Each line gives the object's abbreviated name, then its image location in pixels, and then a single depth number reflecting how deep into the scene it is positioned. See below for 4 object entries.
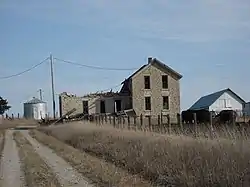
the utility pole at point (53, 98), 68.09
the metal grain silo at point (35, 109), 105.81
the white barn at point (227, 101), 76.00
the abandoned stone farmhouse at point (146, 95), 64.38
